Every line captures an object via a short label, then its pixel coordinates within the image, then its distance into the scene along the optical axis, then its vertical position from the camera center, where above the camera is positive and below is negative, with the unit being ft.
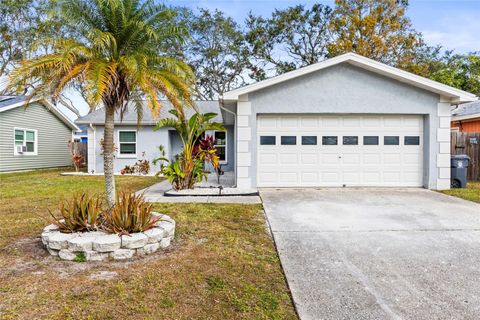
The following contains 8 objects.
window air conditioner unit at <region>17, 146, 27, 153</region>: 56.49 +0.95
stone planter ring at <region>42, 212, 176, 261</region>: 13.94 -3.93
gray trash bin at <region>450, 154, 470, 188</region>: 35.01 -1.52
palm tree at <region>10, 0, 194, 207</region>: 15.83 +4.81
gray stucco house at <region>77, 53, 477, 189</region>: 33.12 +2.77
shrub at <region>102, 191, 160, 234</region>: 15.08 -2.96
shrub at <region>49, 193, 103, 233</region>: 15.43 -3.01
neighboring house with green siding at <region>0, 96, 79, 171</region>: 53.83 +3.45
